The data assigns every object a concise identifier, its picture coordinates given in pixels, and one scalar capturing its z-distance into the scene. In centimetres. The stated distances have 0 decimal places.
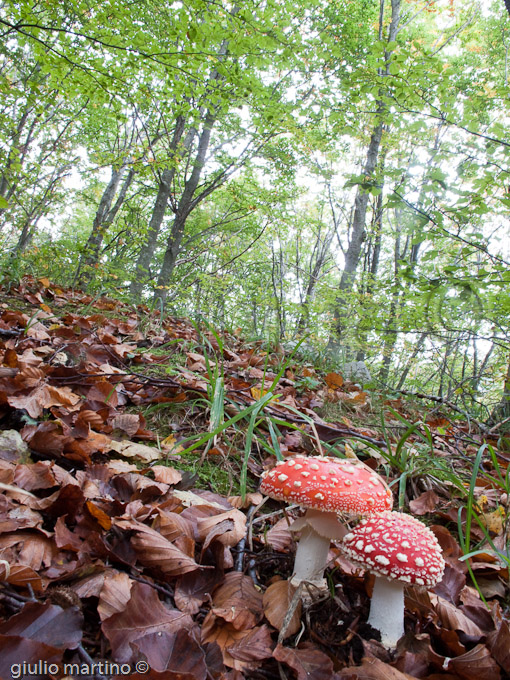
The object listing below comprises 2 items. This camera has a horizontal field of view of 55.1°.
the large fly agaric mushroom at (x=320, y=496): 40
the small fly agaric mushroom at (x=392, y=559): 39
